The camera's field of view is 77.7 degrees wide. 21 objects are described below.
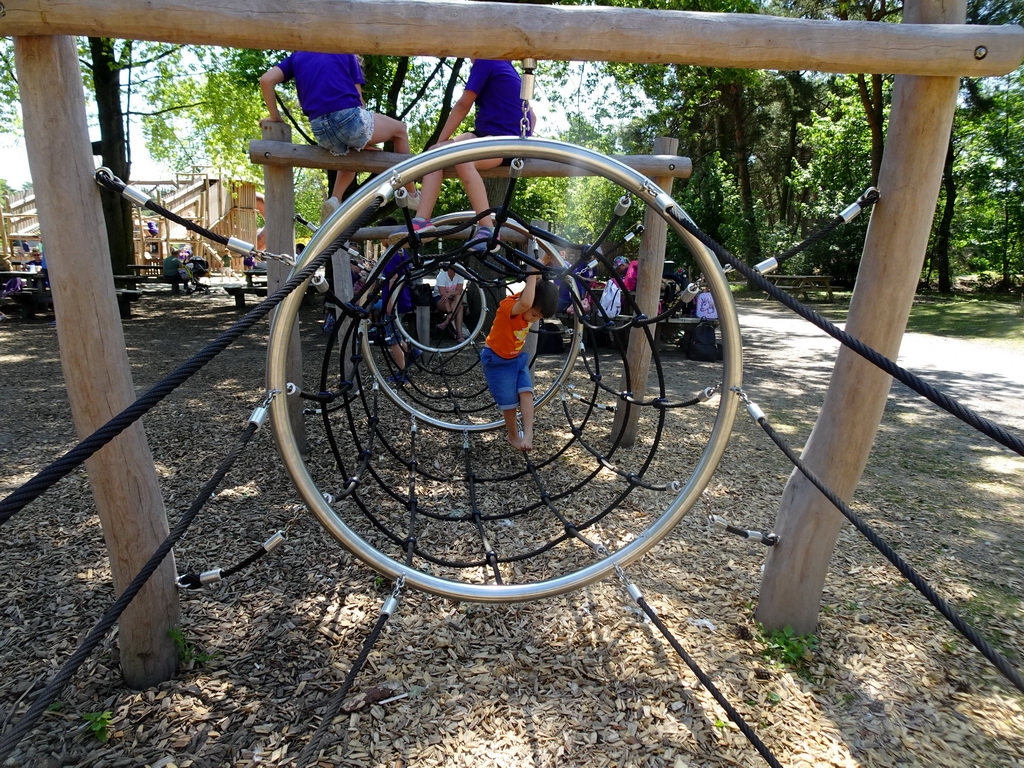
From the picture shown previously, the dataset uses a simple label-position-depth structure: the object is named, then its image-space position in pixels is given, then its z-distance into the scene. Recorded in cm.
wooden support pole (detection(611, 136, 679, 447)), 357
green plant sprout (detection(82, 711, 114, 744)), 167
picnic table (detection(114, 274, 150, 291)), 969
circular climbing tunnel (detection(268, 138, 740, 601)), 180
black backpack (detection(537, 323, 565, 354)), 764
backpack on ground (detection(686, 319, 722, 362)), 742
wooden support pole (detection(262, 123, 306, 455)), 321
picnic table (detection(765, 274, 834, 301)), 1534
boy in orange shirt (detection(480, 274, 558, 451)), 349
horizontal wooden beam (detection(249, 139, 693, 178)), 311
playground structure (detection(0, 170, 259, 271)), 2044
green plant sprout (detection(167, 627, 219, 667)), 188
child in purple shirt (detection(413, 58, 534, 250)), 296
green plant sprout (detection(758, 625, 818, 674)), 206
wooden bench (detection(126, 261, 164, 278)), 1648
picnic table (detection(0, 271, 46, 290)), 912
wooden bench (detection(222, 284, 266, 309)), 1109
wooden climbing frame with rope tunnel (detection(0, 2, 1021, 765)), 156
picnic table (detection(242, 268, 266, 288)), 1336
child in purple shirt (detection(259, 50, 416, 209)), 300
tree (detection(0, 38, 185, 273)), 1063
